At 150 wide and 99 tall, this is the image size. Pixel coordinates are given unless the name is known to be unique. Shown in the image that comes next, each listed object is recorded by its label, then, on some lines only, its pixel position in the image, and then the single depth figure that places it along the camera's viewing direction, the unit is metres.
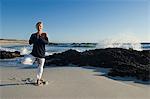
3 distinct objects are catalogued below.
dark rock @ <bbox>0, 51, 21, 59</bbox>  4.81
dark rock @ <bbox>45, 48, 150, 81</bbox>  2.97
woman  2.58
